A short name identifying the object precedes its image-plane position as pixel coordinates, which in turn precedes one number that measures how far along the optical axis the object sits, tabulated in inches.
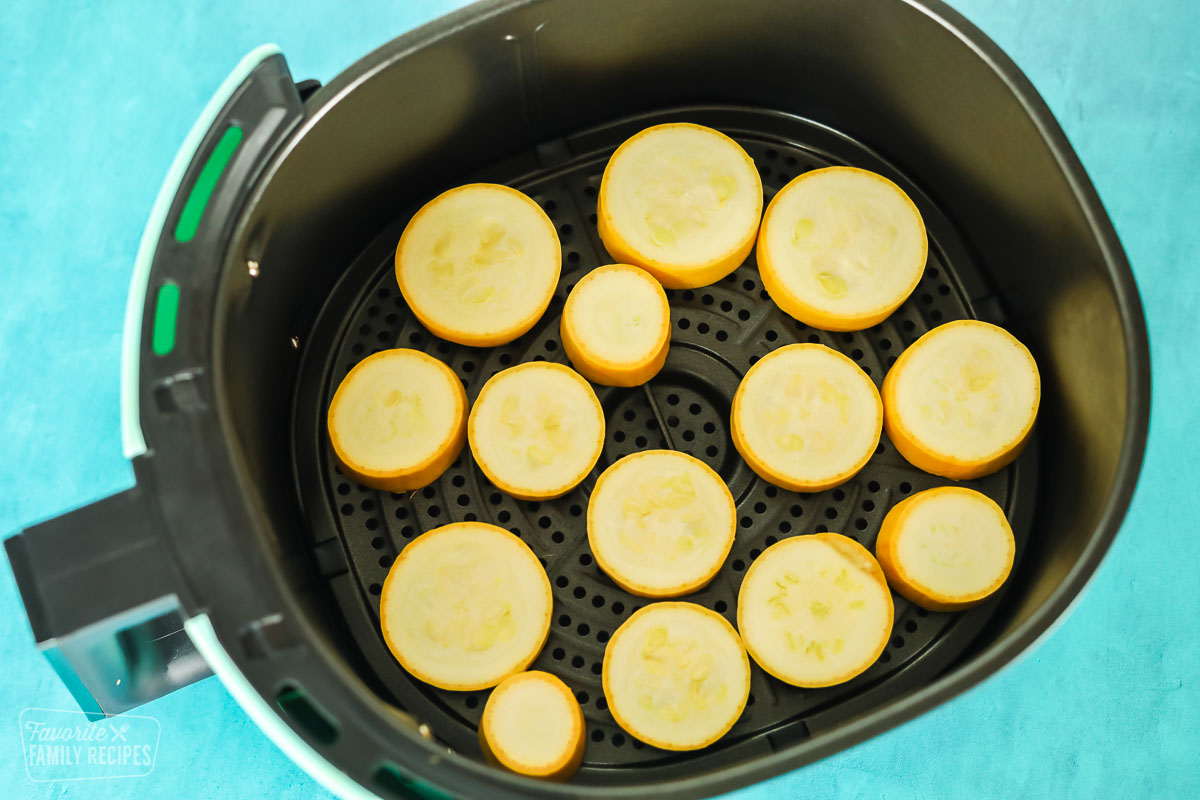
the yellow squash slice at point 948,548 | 20.6
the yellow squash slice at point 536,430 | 20.8
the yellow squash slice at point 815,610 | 20.4
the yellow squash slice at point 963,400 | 20.8
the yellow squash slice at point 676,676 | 20.2
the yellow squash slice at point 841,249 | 21.3
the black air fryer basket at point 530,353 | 18.3
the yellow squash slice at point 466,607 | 20.3
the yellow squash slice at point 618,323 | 20.9
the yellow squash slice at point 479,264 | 21.1
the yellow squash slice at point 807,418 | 20.9
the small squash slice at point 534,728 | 19.7
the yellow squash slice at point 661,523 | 20.6
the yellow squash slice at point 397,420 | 20.6
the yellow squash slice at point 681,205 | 21.3
